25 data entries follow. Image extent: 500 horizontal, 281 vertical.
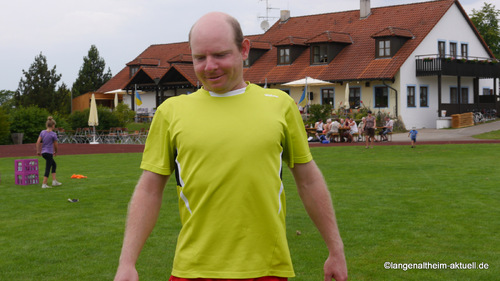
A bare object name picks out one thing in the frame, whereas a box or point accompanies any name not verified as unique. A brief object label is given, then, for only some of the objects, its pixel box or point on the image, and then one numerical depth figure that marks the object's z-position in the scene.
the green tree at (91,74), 83.00
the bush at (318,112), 43.06
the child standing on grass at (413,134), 30.35
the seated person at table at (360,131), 38.90
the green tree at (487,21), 66.12
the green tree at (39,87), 59.66
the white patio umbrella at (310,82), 45.84
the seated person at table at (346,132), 37.84
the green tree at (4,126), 40.22
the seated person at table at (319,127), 39.28
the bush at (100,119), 46.47
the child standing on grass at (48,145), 16.80
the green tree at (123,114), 47.81
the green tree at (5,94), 107.06
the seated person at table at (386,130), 38.05
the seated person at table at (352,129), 37.96
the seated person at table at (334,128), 37.62
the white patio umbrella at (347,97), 45.41
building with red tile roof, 47.78
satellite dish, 62.34
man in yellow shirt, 3.04
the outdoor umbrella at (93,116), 40.97
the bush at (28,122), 42.38
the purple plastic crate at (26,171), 17.47
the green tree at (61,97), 59.59
